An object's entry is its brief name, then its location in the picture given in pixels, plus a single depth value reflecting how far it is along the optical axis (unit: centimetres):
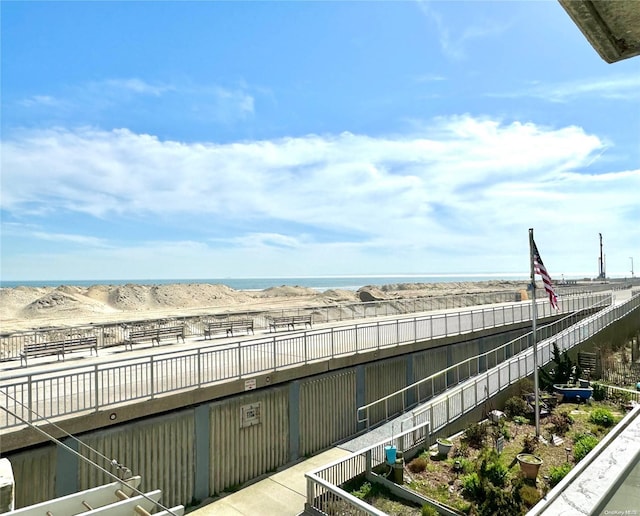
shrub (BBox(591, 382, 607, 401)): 1794
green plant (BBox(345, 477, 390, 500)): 1030
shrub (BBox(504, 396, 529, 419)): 1597
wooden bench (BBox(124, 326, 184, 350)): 1766
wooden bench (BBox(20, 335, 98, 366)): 1452
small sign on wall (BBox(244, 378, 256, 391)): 1152
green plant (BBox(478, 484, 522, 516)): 896
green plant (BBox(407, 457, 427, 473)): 1166
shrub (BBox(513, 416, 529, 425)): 1528
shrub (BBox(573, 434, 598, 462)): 1218
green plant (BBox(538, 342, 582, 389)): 1895
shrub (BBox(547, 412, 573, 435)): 1430
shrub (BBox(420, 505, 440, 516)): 903
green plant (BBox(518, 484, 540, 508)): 930
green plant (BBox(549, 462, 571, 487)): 1063
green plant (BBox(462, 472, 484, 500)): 995
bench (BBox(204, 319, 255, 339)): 2000
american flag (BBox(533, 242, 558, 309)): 1421
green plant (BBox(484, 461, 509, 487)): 1055
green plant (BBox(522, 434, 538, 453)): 1266
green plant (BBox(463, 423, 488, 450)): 1328
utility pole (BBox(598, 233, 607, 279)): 7884
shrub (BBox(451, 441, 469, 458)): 1257
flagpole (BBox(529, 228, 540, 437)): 1382
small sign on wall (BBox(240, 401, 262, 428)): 1166
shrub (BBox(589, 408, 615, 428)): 1487
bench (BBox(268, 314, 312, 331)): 2219
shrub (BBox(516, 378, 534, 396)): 1738
